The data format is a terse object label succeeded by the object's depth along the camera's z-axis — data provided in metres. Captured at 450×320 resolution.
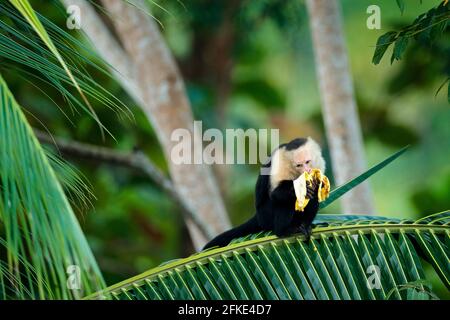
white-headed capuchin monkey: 4.87
